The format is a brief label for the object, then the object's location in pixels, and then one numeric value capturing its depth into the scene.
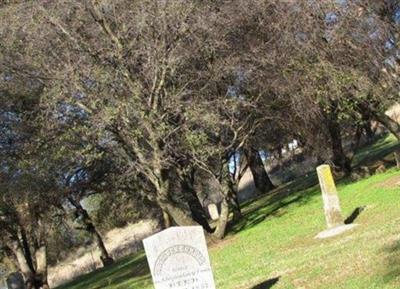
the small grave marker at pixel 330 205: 17.02
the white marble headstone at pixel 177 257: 10.63
